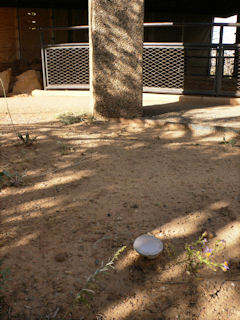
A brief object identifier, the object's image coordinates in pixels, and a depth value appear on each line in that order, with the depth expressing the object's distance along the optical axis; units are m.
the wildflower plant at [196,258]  1.65
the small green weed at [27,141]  3.46
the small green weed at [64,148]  3.41
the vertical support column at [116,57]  4.38
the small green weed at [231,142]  3.69
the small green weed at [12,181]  2.63
